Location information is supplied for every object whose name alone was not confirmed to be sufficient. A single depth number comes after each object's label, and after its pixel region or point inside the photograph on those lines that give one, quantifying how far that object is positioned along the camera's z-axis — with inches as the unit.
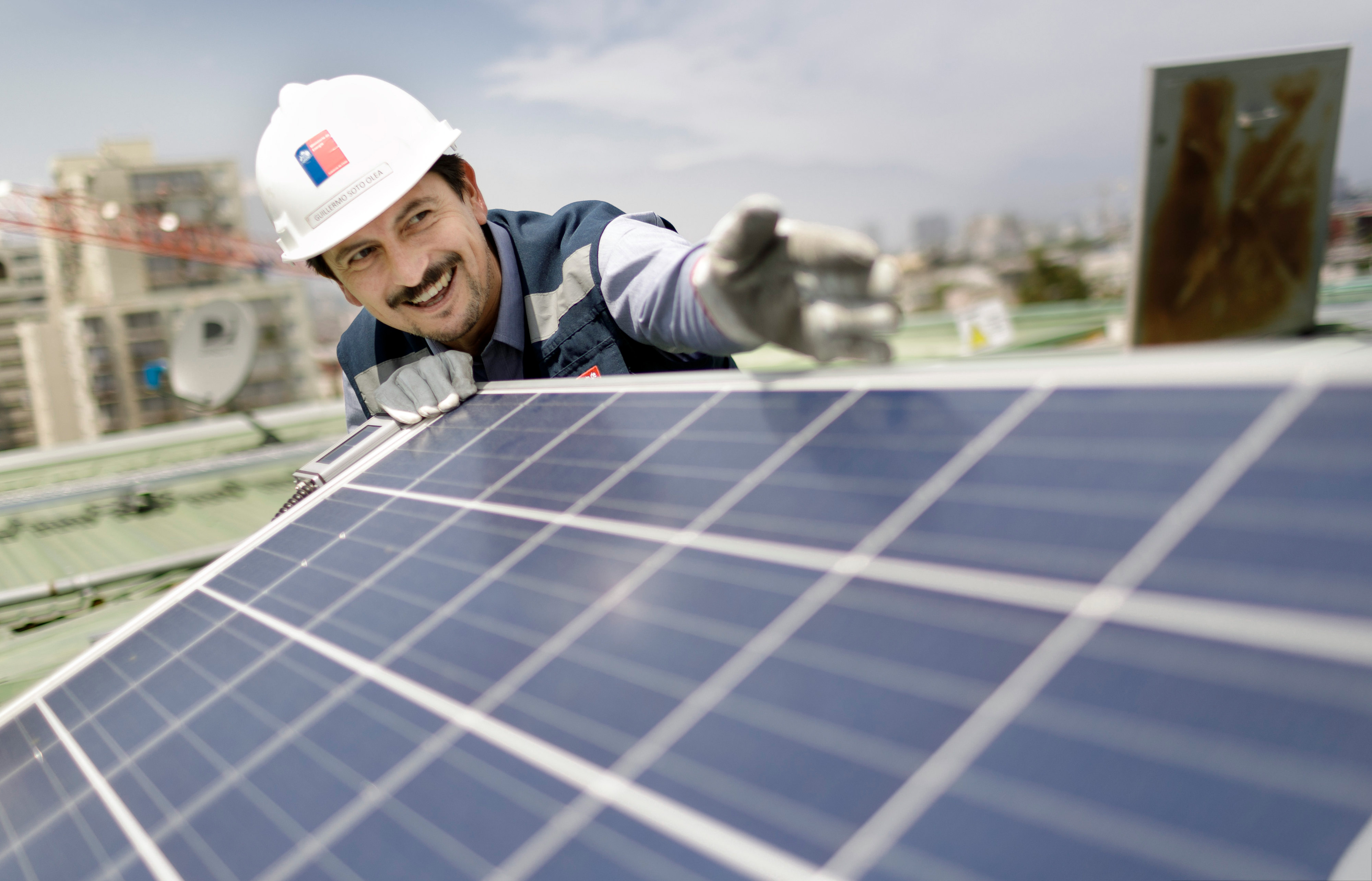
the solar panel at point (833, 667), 37.1
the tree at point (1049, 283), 2390.5
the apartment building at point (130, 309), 3449.8
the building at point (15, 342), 4495.6
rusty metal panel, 128.7
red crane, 2134.6
